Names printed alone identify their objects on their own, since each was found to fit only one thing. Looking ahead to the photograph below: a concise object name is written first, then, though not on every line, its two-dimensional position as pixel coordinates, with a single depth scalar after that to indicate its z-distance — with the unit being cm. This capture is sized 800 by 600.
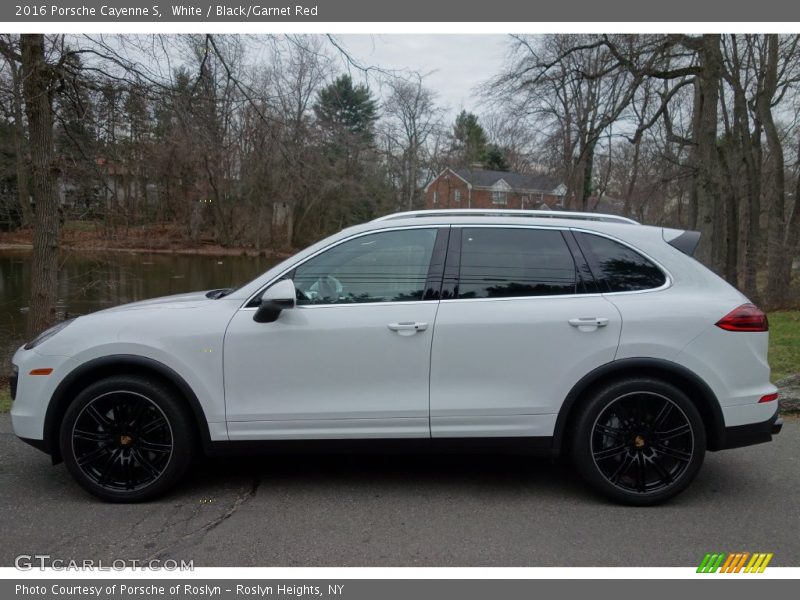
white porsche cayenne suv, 374
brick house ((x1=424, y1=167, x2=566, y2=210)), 6161
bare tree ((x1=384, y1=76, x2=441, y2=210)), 5428
